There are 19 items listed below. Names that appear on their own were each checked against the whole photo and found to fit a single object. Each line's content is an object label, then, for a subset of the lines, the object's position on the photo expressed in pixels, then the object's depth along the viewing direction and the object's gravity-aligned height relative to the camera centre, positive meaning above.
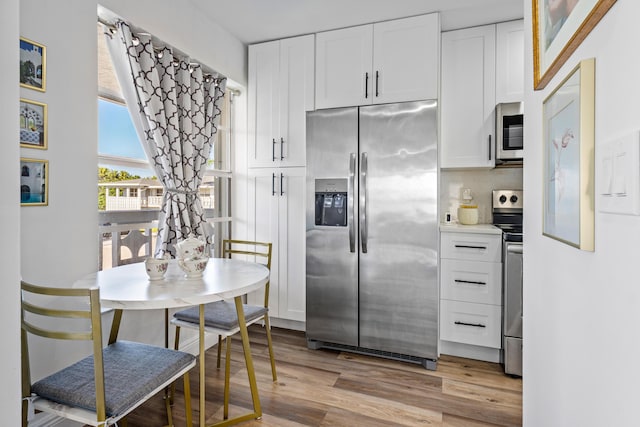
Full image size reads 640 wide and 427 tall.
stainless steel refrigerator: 2.56 -0.17
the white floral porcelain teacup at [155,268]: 1.69 -0.29
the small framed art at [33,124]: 1.58 +0.38
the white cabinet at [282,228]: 3.13 -0.18
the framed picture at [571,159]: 0.66 +0.11
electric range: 2.41 -0.64
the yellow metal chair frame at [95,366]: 1.14 -0.55
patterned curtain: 2.17 +0.62
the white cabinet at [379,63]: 2.63 +1.15
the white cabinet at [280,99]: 3.05 +0.98
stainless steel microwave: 2.65 +0.60
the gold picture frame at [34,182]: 1.59 +0.12
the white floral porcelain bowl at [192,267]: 1.76 -0.29
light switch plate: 0.48 +0.05
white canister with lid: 2.98 -0.04
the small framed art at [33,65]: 1.58 +0.66
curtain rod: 2.08 +1.10
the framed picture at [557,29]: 0.64 +0.40
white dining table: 1.42 -0.36
